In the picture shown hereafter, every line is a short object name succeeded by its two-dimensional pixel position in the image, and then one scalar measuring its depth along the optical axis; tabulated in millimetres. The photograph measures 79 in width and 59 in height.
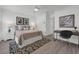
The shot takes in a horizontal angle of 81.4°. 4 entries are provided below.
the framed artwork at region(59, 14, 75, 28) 1475
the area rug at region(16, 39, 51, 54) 1368
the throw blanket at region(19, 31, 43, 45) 1493
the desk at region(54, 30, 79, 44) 1492
